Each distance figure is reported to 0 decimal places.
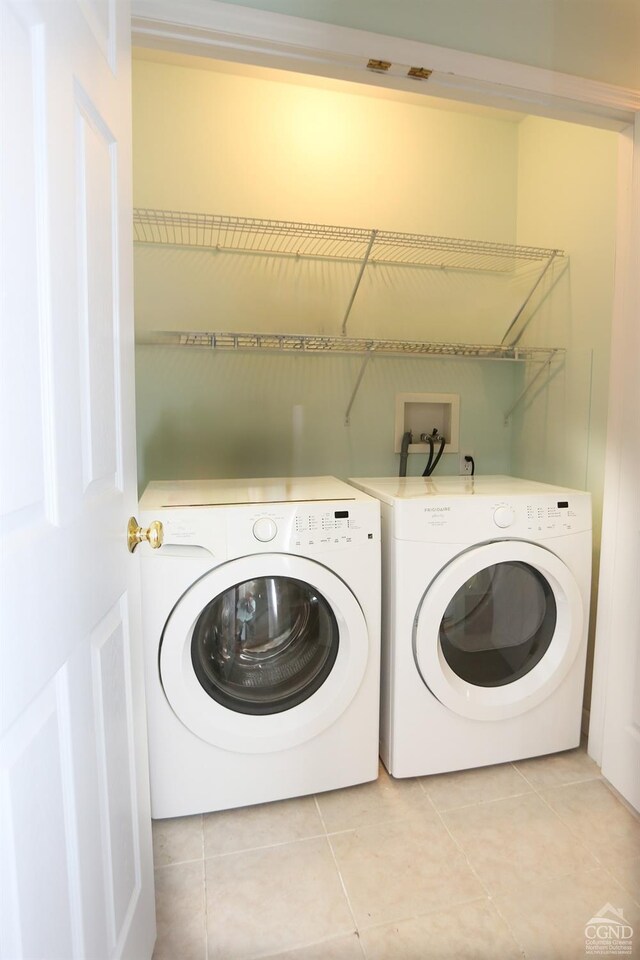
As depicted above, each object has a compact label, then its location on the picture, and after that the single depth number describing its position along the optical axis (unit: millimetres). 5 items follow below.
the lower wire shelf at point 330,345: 1996
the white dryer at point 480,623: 1572
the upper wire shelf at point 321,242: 1993
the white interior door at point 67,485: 529
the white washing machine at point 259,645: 1401
